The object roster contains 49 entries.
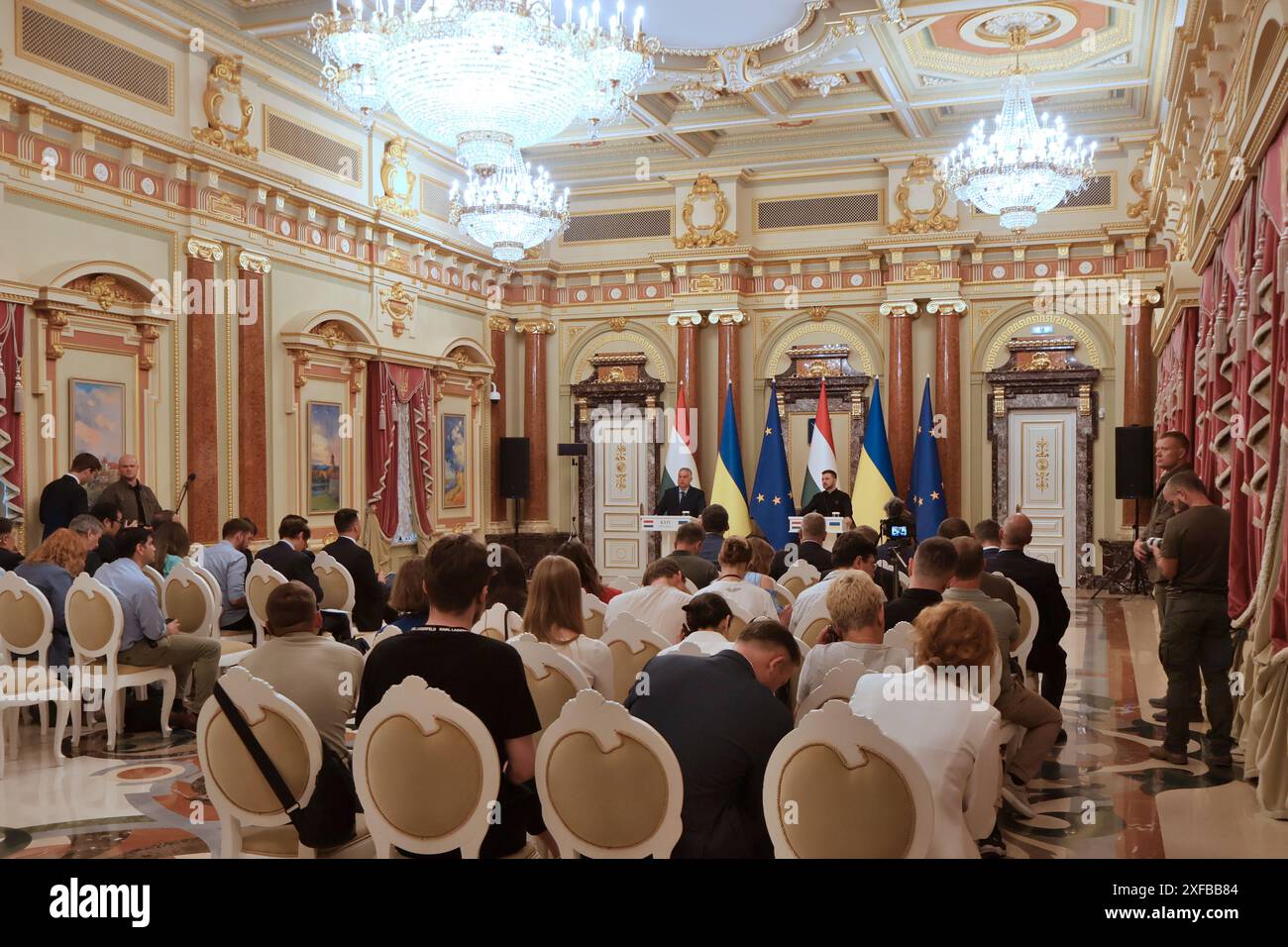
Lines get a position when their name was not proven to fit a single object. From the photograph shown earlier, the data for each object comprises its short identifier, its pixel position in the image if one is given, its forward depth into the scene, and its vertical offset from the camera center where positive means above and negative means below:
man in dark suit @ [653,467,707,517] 12.15 -0.31
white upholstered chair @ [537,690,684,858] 2.70 -0.83
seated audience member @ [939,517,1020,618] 5.31 -0.61
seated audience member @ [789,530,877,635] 5.62 -0.45
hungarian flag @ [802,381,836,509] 12.45 +0.31
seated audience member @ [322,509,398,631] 7.86 -0.74
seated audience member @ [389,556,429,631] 4.90 -0.57
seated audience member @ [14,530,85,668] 5.91 -0.54
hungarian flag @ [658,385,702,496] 13.13 +0.20
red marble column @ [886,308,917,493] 13.21 +1.00
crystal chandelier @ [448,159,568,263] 9.09 +2.34
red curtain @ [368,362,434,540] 11.68 +0.45
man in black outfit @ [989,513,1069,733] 5.85 -0.71
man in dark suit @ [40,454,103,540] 7.66 -0.14
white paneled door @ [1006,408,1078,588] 12.87 -0.13
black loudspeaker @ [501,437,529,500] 14.11 +0.07
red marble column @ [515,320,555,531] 14.60 +0.81
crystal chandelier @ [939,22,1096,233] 9.62 +2.84
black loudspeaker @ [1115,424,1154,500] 11.84 +0.06
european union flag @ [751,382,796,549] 12.44 -0.24
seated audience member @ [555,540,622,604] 5.49 -0.48
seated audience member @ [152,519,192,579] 7.12 -0.47
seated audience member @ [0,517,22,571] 6.28 -0.45
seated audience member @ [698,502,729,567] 7.41 -0.35
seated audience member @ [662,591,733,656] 3.81 -0.54
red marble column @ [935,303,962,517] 13.06 +0.96
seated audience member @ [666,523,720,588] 6.30 -0.53
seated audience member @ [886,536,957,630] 4.45 -0.46
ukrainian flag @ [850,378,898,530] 12.02 -0.06
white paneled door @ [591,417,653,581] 14.45 -0.30
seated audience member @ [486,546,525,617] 5.43 -0.59
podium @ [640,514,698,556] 11.80 -0.58
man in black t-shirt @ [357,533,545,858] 2.90 -0.54
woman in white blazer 2.81 -0.70
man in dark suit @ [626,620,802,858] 2.83 -0.74
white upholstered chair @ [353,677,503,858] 2.81 -0.83
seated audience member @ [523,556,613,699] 3.96 -0.58
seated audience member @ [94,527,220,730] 5.77 -0.86
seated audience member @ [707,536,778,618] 5.00 -0.56
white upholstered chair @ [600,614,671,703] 4.46 -0.75
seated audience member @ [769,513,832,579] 7.13 -0.50
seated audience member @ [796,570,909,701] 3.67 -0.58
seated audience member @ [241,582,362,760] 3.48 -0.64
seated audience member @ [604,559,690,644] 5.00 -0.65
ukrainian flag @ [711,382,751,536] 12.48 -0.17
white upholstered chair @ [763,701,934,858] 2.52 -0.79
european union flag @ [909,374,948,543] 12.55 -0.17
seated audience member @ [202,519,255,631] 7.43 -0.69
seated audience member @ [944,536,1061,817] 4.57 -1.01
